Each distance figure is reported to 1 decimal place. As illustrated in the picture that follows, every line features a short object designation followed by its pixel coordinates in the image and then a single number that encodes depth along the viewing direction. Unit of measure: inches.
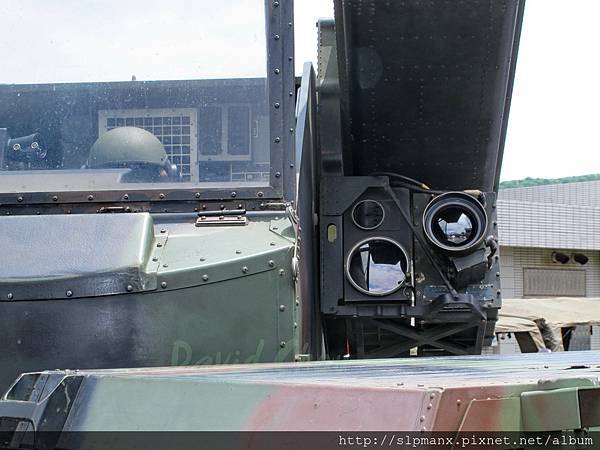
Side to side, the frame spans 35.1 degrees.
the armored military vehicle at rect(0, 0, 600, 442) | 69.2
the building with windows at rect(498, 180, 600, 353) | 712.4
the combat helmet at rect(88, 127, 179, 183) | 137.3
